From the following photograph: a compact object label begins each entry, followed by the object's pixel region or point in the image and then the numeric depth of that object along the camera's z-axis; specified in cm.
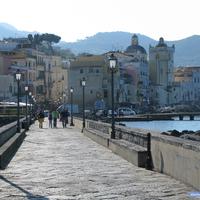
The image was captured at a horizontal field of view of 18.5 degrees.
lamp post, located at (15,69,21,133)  4050
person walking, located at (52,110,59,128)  5564
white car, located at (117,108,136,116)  13462
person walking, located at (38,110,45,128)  5496
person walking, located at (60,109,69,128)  5614
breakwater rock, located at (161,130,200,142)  2155
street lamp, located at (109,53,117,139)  2778
